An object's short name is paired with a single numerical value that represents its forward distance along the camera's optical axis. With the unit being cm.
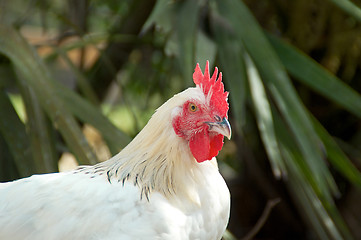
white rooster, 321
